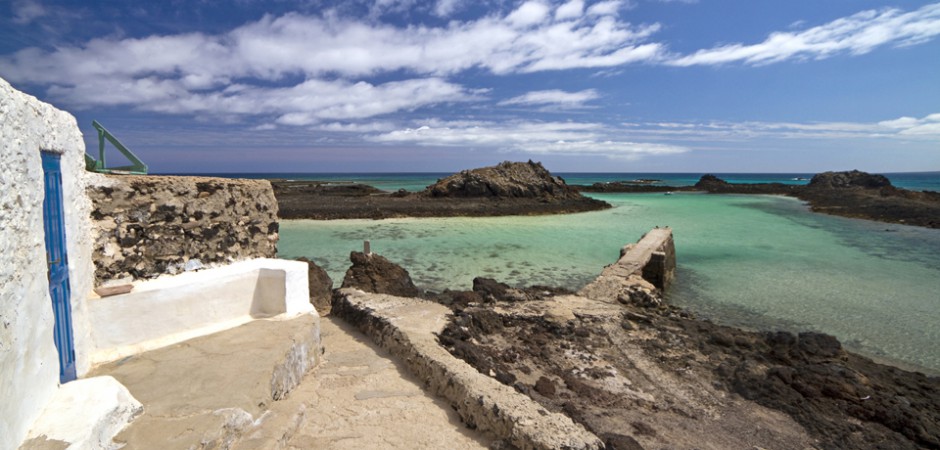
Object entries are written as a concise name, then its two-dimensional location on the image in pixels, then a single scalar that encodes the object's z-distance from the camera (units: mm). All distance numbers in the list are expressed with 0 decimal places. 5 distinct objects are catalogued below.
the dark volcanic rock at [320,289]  7820
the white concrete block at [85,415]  2373
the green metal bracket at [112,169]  3723
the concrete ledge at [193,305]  3592
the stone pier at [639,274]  9078
